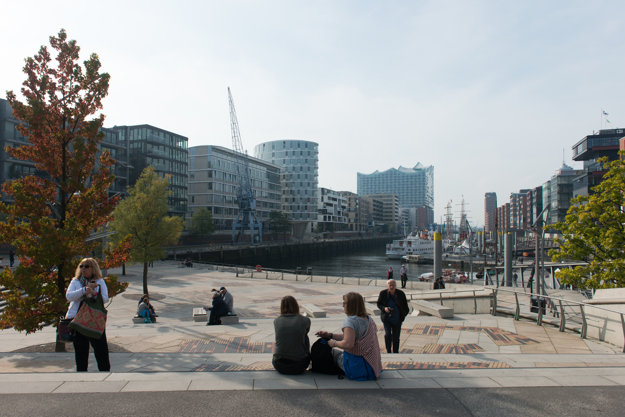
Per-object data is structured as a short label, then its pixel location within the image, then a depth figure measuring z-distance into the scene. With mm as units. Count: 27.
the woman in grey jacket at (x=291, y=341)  5281
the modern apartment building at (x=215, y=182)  91812
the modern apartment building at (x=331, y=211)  142500
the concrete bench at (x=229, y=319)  12298
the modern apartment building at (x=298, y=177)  132250
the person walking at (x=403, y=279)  26797
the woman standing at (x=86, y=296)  5547
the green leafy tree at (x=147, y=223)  24359
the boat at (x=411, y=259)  79562
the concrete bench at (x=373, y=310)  12825
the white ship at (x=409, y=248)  88625
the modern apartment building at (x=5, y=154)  50406
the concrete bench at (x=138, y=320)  13883
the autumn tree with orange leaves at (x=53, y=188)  8391
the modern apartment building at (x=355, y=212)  170500
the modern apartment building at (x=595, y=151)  77750
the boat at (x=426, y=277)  48581
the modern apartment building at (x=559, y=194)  96688
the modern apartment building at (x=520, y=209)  150625
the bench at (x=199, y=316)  14086
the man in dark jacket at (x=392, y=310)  7539
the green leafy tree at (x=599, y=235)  13148
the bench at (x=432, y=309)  11992
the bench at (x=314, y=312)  13562
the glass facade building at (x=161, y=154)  75062
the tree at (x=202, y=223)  76188
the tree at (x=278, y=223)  103562
